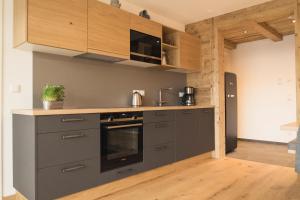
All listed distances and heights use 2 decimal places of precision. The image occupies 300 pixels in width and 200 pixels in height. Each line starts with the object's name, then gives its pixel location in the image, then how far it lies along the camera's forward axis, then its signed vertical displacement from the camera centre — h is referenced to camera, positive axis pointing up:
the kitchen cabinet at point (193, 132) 3.33 -0.47
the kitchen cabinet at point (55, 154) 1.92 -0.46
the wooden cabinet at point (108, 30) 2.55 +0.88
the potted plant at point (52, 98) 2.20 +0.06
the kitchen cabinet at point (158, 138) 2.85 -0.47
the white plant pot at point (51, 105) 2.19 -0.01
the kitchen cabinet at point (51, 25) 2.10 +0.78
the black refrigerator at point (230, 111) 4.40 -0.18
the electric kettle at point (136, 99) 3.28 +0.06
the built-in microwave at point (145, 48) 3.02 +0.78
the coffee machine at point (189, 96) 4.12 +0.12
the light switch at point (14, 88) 2.28 +0.16
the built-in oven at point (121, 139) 2.41 -0.42
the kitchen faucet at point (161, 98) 3.83 +0.09
